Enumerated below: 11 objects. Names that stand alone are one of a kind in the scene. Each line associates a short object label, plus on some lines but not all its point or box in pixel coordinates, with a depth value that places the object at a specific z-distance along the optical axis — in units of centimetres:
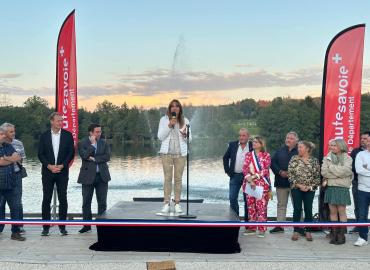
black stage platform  656
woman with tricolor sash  769
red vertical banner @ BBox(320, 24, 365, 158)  839
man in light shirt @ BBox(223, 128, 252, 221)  824
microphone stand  681
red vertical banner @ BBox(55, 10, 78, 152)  930
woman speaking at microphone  691
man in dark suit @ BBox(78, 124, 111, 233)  790
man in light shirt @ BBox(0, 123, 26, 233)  736
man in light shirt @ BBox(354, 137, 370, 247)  715
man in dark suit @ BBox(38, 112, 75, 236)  761
